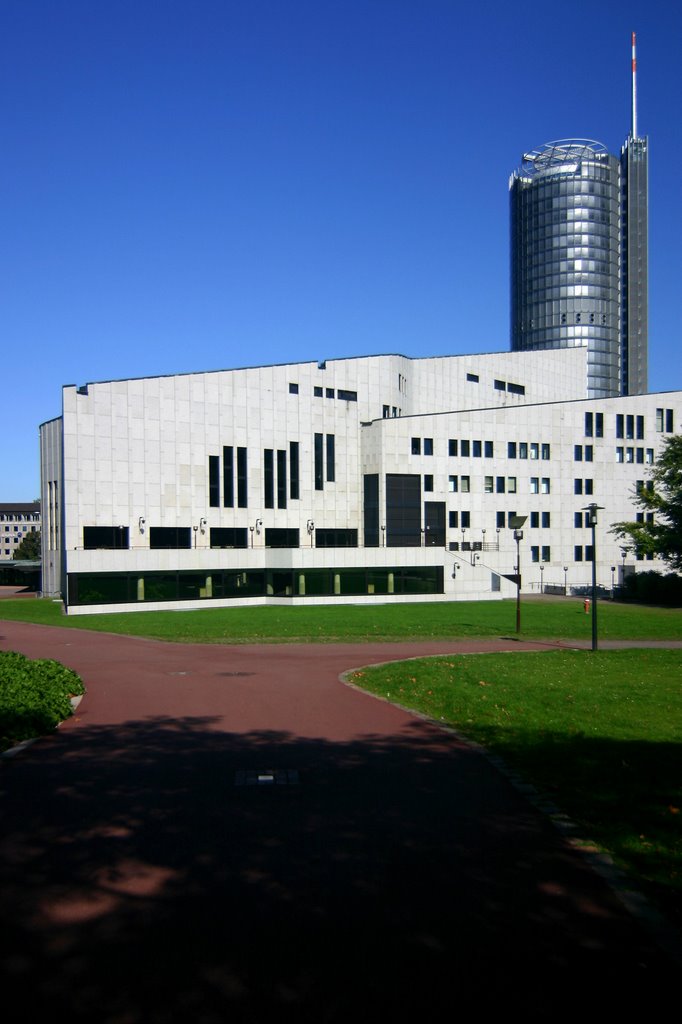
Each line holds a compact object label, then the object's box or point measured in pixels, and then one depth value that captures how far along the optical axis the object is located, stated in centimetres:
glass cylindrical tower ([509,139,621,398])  19962
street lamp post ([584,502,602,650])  2957
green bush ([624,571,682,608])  6284
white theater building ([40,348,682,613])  5912
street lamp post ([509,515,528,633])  3655
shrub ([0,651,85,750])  1582
